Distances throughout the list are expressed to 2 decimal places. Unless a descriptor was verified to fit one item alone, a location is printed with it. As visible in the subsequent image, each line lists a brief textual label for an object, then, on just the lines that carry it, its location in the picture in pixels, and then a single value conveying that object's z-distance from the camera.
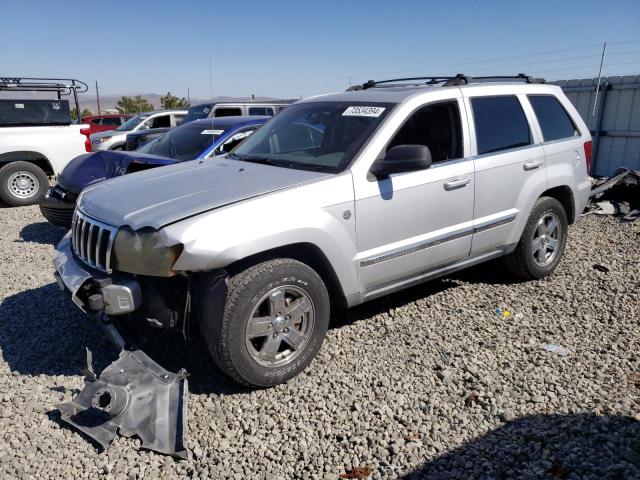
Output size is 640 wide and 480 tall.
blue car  6.34
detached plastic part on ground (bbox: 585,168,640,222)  8.05
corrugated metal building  10.21
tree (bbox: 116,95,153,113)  42.25
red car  21.48
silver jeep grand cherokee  3.09
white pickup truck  8.90
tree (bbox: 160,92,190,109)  41.38
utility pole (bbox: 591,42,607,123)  10.50
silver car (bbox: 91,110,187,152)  14.04
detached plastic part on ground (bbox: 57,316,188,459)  2.88
